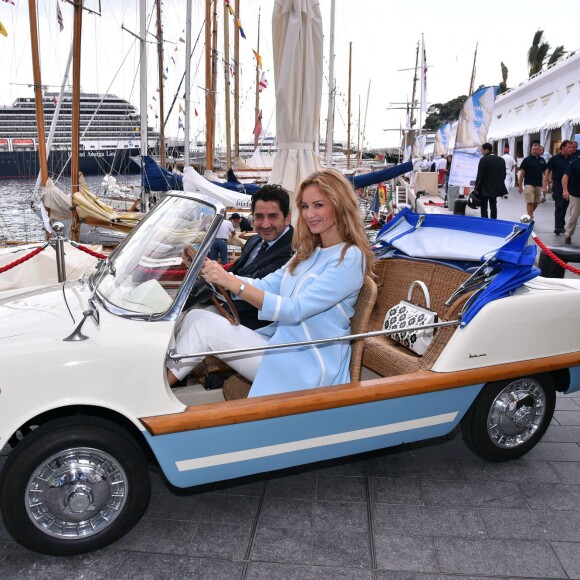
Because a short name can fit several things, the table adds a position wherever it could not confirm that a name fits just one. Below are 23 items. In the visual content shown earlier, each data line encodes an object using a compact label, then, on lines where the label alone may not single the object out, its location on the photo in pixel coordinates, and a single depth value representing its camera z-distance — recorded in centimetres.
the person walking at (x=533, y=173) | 1262
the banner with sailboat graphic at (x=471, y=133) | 1302
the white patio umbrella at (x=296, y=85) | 604
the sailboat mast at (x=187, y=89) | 1496
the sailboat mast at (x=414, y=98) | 3709
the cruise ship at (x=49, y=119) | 5984
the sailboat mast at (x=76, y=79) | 977
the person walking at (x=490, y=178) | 1211
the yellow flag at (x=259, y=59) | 1775
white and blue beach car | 247
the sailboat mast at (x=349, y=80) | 3935
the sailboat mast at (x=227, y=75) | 1894
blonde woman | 285
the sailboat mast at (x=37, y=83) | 1061
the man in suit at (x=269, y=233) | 365
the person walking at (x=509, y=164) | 1925
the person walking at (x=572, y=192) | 1045
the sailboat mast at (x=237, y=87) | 2167
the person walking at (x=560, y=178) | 1139
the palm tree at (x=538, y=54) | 5409
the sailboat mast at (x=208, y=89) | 1414
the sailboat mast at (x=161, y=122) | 2162
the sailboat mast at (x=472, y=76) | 3838
